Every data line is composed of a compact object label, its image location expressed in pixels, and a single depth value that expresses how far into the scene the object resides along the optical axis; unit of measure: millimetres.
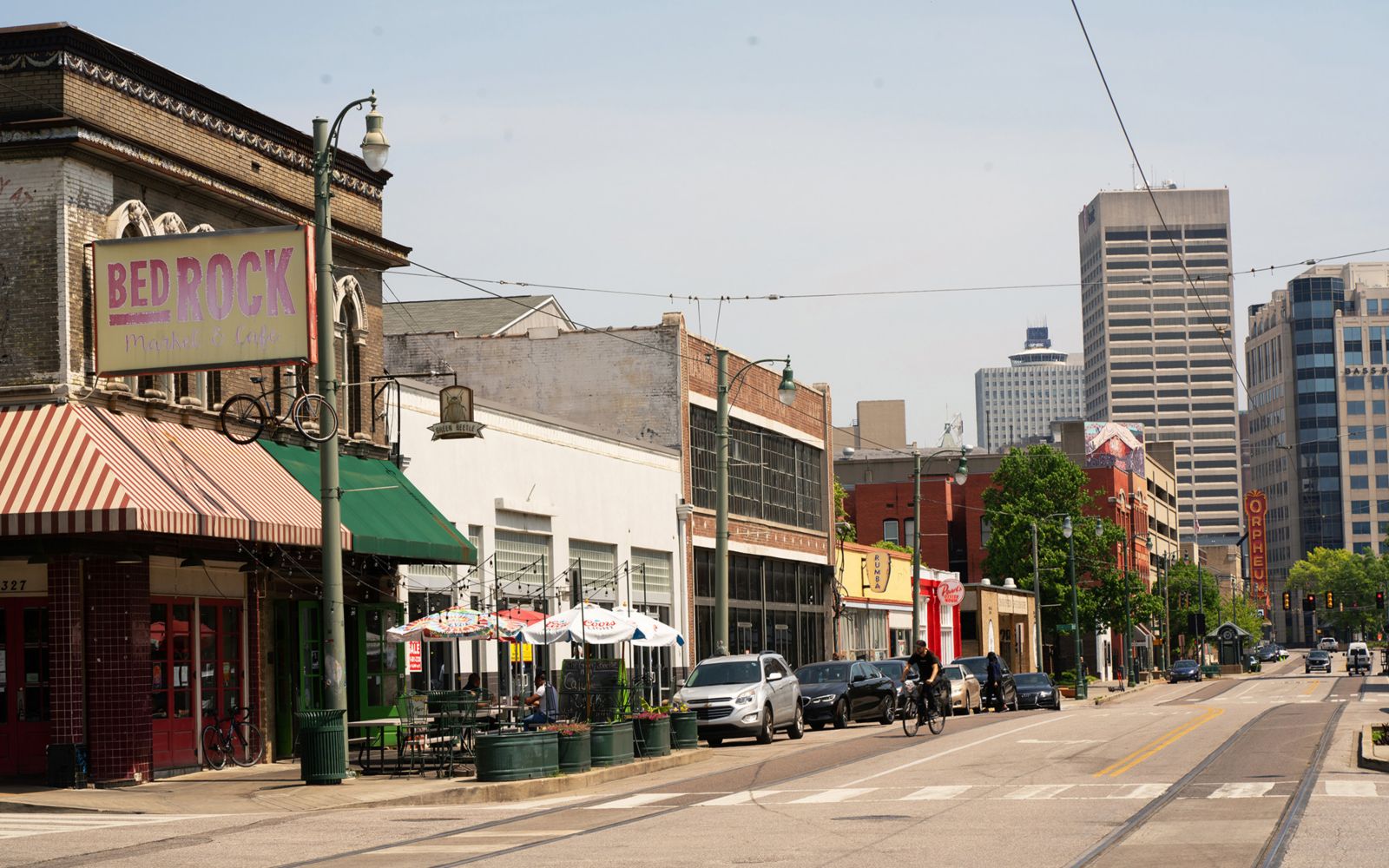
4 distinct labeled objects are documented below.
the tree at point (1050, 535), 98812
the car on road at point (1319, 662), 118625
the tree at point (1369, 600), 194750
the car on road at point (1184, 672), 105562
